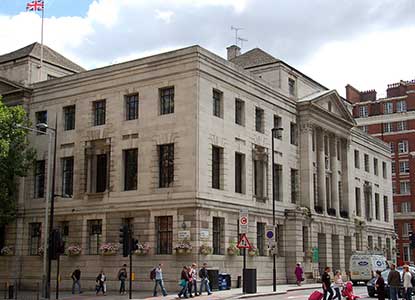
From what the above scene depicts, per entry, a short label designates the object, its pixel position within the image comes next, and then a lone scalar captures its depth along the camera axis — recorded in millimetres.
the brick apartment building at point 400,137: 86750
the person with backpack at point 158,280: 33531
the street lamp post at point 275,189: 36469
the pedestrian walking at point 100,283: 36469
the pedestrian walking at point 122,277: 36125
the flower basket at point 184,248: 36375
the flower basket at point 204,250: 36625
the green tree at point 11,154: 39906
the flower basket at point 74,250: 41219
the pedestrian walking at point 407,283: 24078
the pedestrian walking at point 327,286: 25797
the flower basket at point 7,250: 44531
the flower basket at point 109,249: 39375
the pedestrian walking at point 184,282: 32250
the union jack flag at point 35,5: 45531
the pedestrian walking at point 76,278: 37812
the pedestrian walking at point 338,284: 25647
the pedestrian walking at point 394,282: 23734
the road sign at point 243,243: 33281
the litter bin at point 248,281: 34188
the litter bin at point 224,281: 37031
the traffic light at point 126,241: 29469
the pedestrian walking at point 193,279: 32594
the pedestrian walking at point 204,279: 34000
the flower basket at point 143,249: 38125
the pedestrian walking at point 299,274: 43219
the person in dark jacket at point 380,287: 23219
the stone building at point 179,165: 38250
